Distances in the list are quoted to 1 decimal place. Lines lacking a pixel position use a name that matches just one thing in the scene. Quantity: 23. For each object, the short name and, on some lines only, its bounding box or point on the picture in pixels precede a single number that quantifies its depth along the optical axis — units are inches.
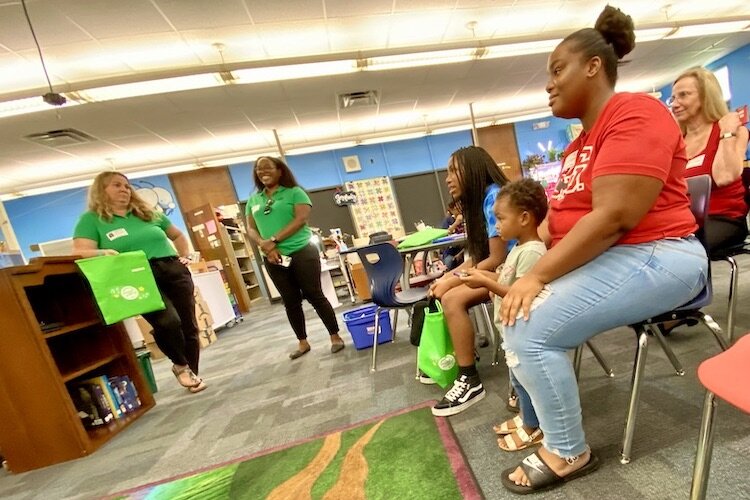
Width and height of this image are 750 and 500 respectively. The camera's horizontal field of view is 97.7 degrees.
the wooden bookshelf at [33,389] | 65.2
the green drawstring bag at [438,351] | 56.4
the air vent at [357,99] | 200.1
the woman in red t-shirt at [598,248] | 28.4
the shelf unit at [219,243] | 234.5
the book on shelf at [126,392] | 83.8
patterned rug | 39.8
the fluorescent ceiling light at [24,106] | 133.6
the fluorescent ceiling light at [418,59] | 163.3
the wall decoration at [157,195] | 265.0
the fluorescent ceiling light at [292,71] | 151.2
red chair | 18.4
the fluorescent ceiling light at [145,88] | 139.7
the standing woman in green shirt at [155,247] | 80.0
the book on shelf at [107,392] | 79.7
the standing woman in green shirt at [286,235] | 95.3
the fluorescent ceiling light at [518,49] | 172.1
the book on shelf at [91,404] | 78.5
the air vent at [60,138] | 170.4
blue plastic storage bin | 97.2
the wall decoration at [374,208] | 298.7
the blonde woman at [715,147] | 55.7
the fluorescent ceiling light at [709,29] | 192.1
